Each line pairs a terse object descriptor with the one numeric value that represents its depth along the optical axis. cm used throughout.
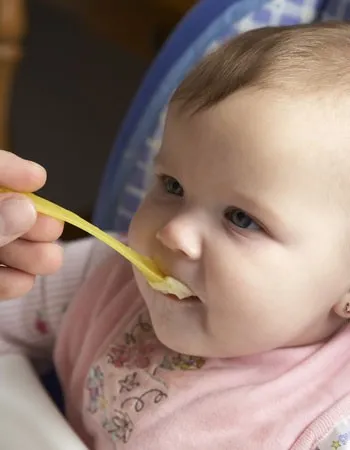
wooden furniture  93
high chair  80
